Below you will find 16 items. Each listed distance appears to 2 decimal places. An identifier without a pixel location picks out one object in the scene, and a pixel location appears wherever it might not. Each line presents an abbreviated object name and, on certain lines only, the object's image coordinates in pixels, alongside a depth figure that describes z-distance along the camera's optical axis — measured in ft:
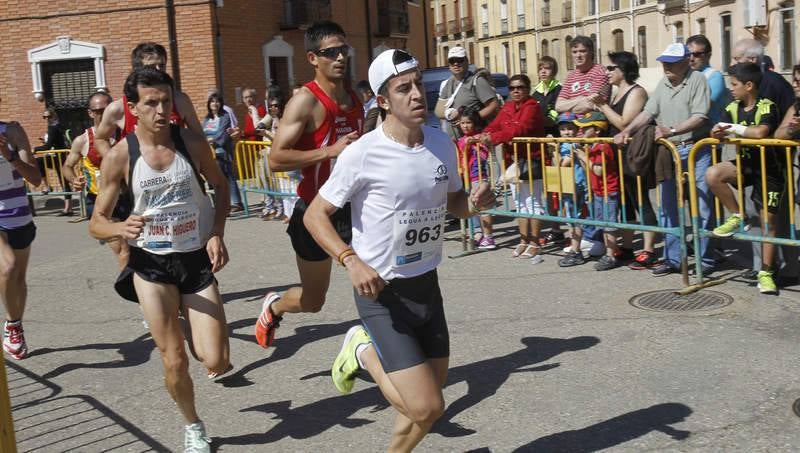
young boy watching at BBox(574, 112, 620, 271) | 28.60
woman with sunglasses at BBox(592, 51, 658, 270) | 28.07
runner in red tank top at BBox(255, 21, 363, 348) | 18.98
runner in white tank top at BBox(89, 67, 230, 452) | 16.24
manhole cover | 23.99
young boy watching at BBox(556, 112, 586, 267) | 30.22
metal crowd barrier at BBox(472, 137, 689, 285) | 26.05
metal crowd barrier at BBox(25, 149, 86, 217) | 53.52
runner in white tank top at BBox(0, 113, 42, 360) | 23.39
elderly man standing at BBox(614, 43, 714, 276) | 26.71
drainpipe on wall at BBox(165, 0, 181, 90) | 68.80
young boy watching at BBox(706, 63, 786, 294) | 24.40
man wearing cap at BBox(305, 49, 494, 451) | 13.20
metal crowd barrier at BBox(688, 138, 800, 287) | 23.75
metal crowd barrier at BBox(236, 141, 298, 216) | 43.39
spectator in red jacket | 31.71
